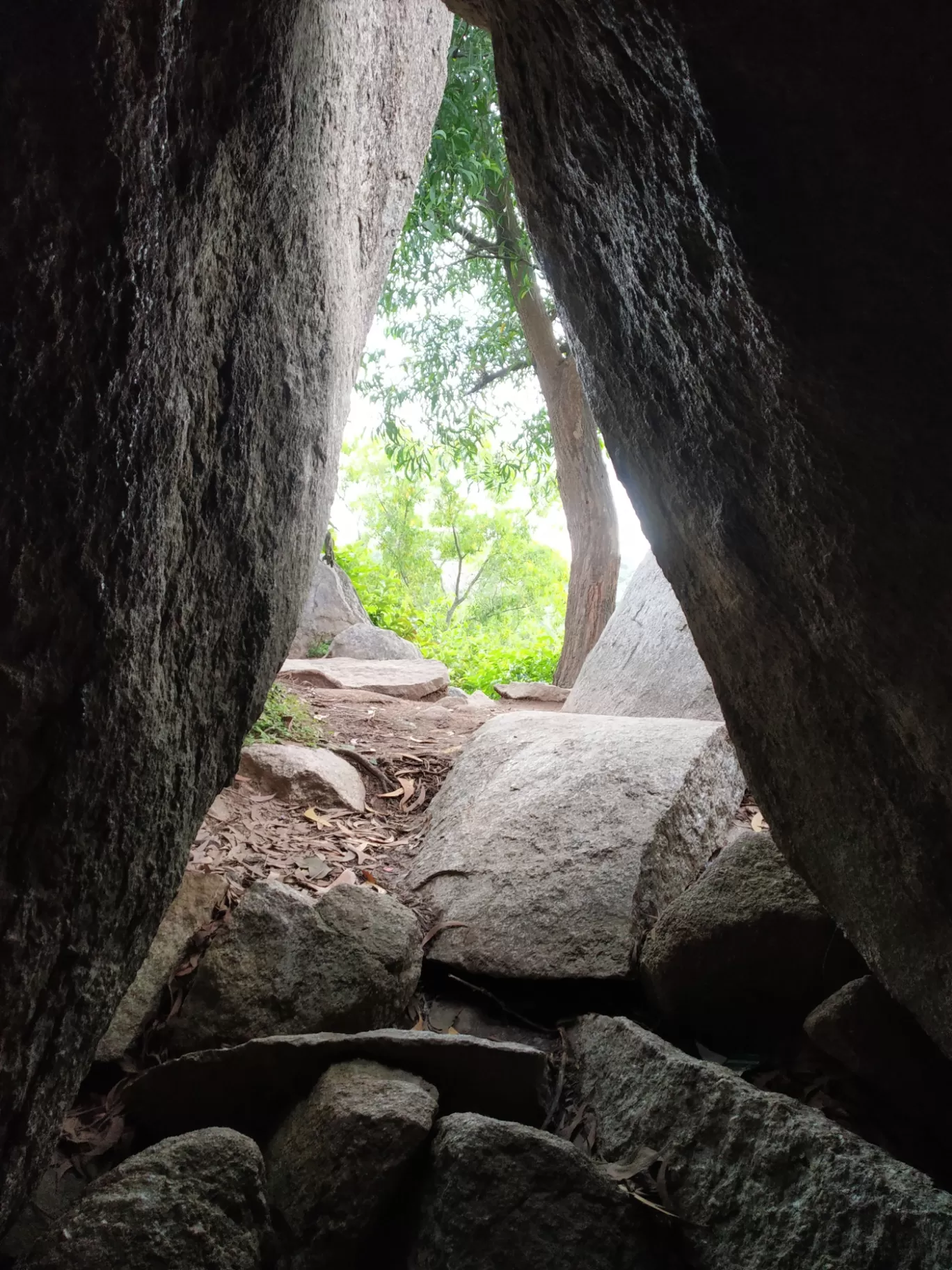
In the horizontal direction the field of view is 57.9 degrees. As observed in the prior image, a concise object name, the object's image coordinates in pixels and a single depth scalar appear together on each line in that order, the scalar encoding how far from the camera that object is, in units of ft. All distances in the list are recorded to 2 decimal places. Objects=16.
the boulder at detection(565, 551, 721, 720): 17.66
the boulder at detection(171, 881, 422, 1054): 7.57
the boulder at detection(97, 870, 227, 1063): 7.39
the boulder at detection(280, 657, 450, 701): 22.34
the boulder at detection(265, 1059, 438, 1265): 5.60
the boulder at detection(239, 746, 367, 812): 13.16
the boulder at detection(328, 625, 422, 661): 30.12
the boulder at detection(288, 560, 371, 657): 30.89
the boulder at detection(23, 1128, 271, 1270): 4.87
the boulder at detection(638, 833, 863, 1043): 7.72
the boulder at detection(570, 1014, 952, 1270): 4.97
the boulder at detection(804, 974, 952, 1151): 6.62
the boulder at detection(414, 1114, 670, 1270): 5.40
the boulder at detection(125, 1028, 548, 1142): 6.56
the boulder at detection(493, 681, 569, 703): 26.73
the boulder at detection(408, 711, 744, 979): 9.24
